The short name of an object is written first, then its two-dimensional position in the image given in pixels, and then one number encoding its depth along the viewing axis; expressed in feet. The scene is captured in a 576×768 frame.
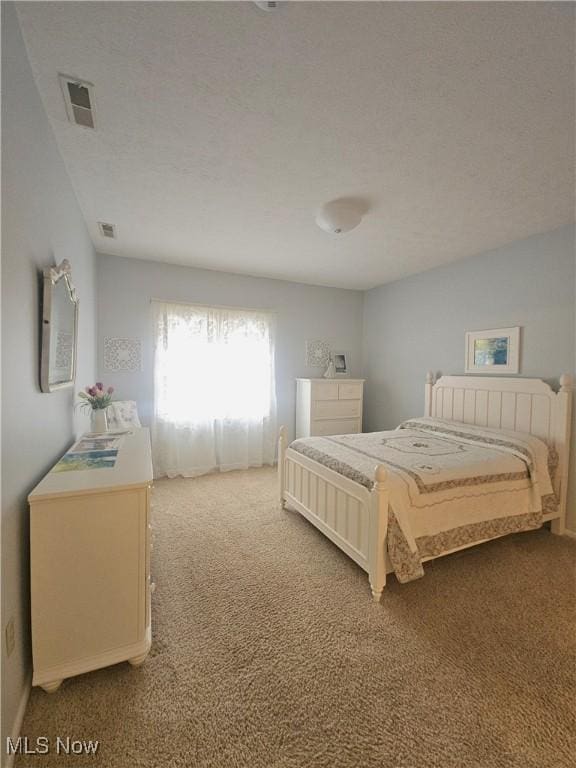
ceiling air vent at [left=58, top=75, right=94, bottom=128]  4.57
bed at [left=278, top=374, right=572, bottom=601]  6.25
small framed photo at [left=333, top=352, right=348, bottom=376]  15.70
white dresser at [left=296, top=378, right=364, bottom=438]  13.80
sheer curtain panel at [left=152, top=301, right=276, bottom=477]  12.50
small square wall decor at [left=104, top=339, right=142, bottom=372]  11.73
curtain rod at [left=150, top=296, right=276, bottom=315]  12.28
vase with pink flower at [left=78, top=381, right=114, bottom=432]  7.72
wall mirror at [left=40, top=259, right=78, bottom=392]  4.82
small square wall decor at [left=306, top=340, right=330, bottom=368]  15.33
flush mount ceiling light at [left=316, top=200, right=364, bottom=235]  7.62
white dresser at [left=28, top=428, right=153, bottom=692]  4.20
